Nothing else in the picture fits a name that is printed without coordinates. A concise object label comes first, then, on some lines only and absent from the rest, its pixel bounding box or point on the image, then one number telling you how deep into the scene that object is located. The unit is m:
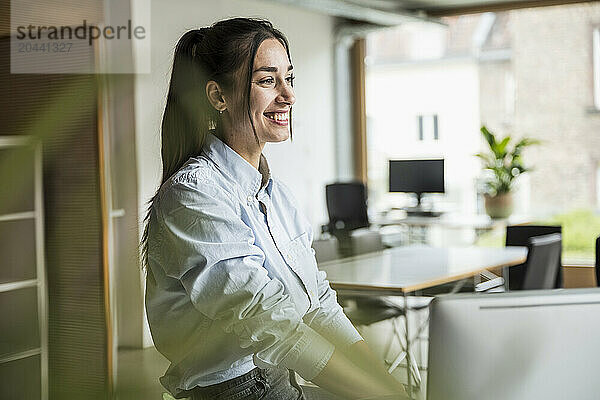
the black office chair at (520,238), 3.69
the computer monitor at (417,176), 6.08
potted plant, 5.74
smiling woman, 1.05
